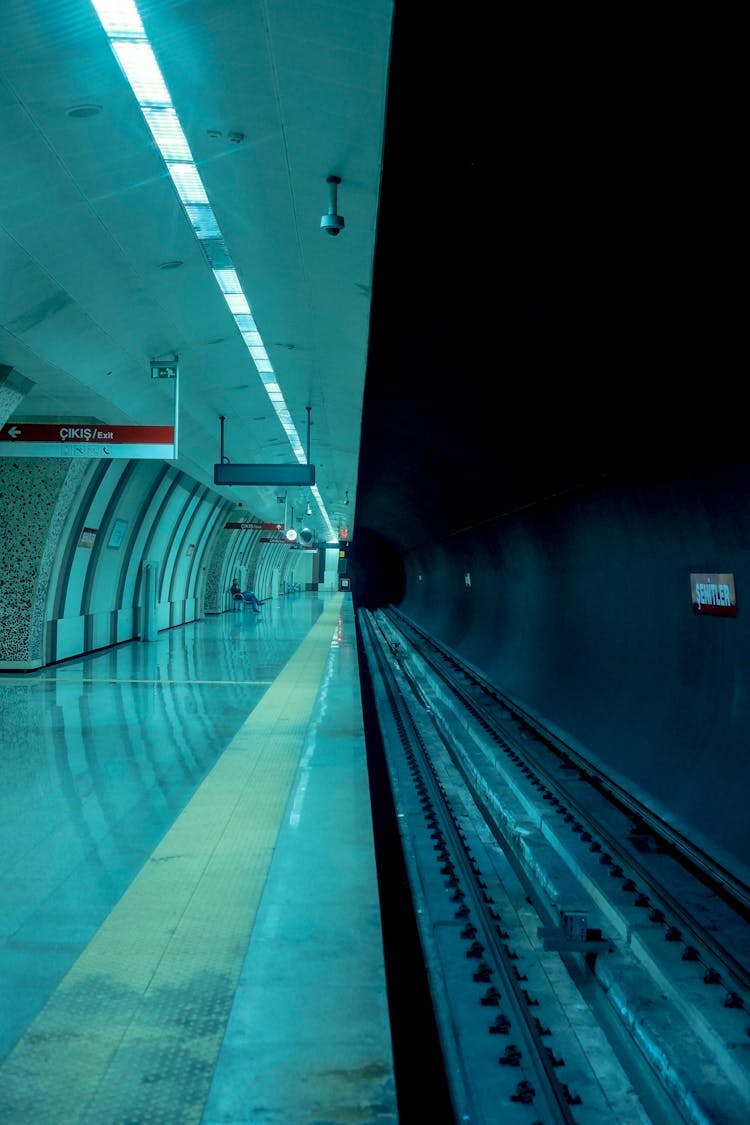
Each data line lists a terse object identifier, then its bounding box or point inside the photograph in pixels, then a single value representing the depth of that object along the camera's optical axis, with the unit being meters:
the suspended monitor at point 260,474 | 11.90
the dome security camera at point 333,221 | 4.84
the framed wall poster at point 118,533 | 14.86
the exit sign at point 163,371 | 9.02
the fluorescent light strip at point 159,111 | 3.75
